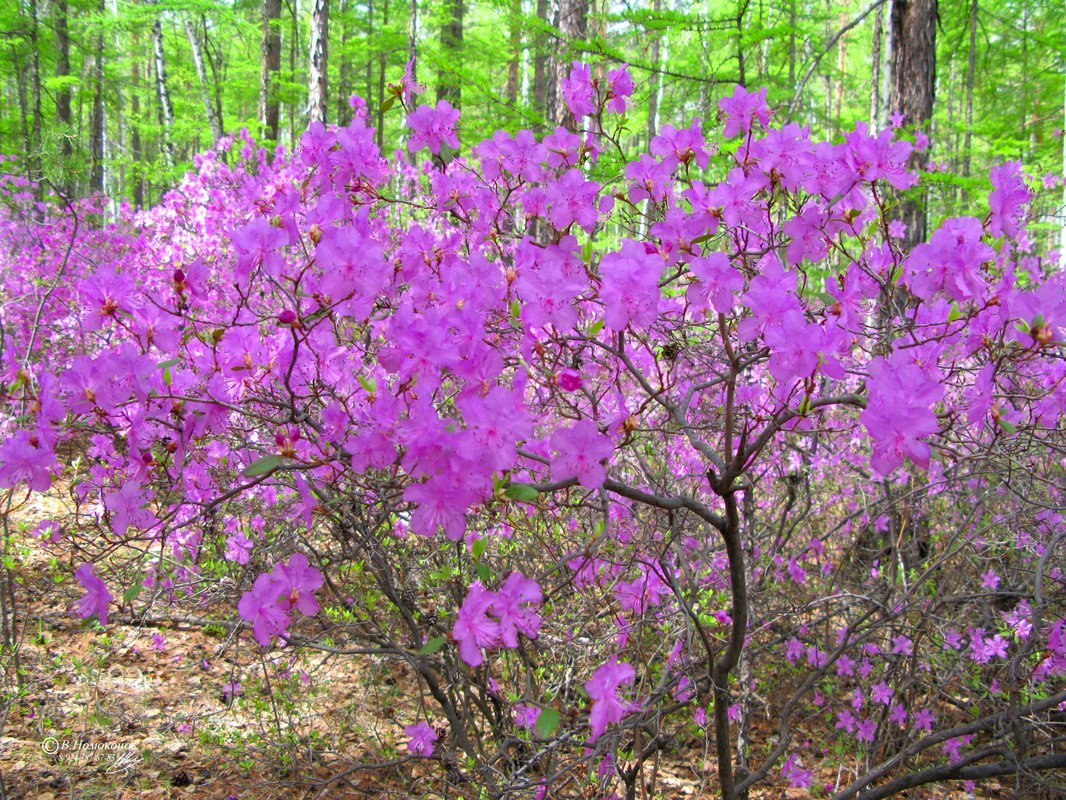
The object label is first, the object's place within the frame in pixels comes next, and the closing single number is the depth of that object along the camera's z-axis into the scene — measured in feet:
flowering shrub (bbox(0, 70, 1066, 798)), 4.00
